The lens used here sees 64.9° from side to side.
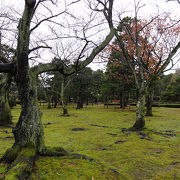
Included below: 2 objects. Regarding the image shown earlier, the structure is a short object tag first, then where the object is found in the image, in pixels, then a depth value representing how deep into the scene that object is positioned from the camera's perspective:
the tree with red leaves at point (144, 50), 7.95
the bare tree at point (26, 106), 3.09
